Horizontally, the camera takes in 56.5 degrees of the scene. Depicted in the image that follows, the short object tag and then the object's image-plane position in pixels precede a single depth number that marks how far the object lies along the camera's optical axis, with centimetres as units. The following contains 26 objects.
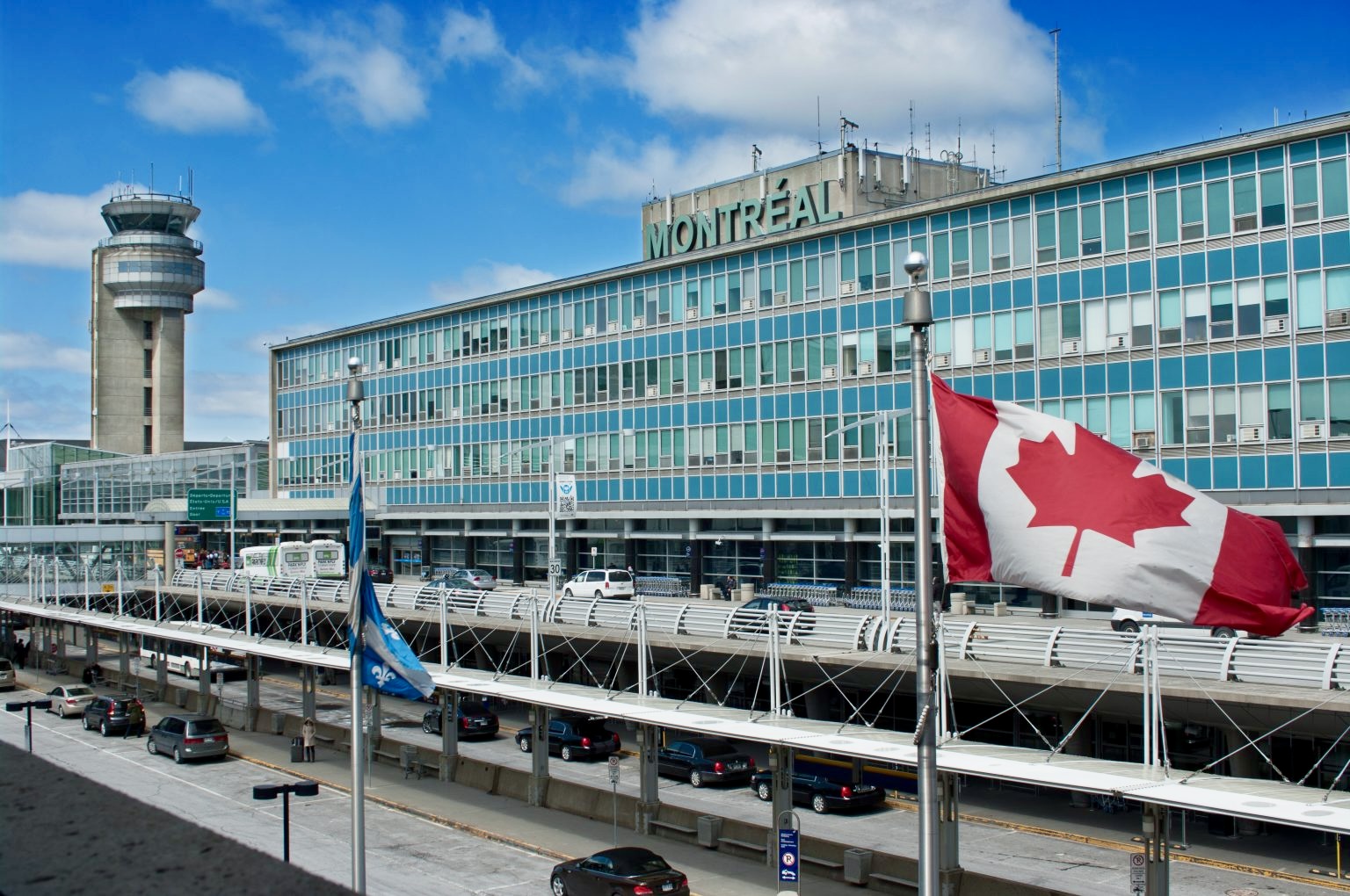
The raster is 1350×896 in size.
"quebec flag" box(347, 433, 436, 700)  2451
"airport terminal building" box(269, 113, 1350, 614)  4912
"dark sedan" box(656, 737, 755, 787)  4197
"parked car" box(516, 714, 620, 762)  4825
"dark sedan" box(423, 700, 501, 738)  5288
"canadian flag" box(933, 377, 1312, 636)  1227
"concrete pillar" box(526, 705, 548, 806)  3672
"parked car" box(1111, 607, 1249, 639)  3923
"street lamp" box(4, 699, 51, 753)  4403
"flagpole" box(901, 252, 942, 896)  1201
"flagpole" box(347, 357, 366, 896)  2244
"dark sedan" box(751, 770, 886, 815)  3688
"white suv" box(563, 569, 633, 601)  6238
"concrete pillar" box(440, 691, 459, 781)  4109
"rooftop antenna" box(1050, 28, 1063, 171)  6478
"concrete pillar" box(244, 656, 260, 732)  5261
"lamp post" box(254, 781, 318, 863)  2545
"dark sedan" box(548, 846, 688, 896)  2569
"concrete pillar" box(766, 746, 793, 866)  2802
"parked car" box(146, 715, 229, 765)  4566
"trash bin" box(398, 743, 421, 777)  4241
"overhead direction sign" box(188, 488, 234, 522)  8050
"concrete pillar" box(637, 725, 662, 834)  3284
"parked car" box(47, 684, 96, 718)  5894
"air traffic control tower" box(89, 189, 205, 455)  15075
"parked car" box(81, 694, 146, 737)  5253
